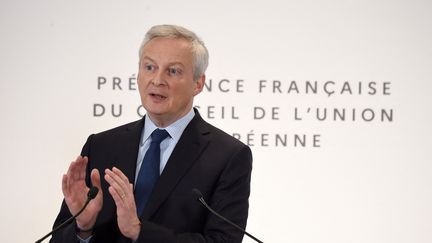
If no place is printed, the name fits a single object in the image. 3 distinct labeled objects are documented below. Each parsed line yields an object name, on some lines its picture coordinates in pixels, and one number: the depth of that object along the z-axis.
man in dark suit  5.28
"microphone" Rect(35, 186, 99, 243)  5.20
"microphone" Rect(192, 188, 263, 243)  5.24
